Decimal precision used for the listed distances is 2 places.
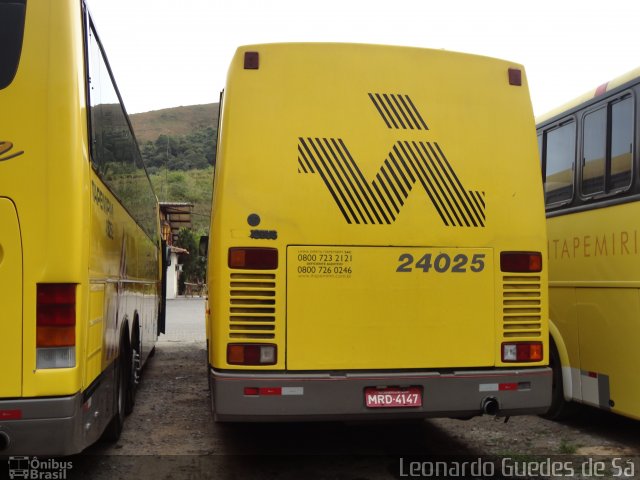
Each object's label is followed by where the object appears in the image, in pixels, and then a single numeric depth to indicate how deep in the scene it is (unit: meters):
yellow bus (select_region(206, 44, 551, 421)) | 5.21
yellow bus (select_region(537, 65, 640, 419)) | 6.67
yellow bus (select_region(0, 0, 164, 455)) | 4.11
